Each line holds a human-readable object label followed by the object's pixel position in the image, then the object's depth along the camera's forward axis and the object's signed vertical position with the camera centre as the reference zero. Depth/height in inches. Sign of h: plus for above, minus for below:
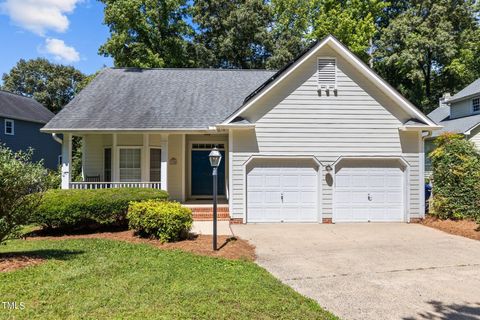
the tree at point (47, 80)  1625.2 +425.4
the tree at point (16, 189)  239.9 -17.3
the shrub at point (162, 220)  334.0 -56.3
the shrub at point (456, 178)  438.6 -19.0
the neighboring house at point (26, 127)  968.3 +117.5
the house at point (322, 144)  455.5 +29.0
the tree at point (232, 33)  1112.8 +455.6
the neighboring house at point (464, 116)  746.8 +124.8
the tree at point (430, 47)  1007.6 +368.6
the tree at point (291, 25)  1109.1 +499.2
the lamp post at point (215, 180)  308.2 -14.7
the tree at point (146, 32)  862.5 +371.8
